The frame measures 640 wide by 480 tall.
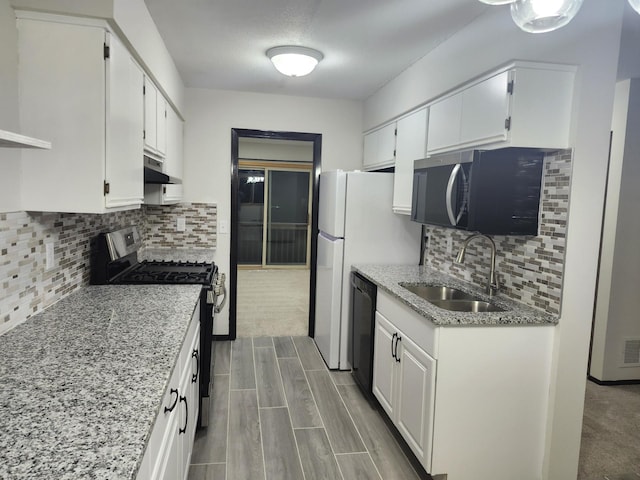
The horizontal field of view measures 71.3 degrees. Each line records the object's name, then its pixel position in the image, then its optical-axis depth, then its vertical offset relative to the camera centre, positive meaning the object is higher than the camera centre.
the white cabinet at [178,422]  1.27 -0.80
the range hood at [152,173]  2.49 +0.13
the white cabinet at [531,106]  2.01 +0.48
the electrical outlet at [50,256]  1.93 -0.28
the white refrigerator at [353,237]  3.55 -0.26
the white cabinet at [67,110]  1.69 +0.32
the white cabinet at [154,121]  2.48 +0.46
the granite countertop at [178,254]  3.59 -0.49
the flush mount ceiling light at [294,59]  2.91 +0.95
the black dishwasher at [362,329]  3.02 -0.89
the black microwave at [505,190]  2.17 +0.10
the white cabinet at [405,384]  2.14 -0.97
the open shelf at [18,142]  1.06 +0.13
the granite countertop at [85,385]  0.91 -0.53
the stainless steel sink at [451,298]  2.49 -0.54
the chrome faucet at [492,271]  2.46 -0.34
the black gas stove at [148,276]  2.49 -0.48
